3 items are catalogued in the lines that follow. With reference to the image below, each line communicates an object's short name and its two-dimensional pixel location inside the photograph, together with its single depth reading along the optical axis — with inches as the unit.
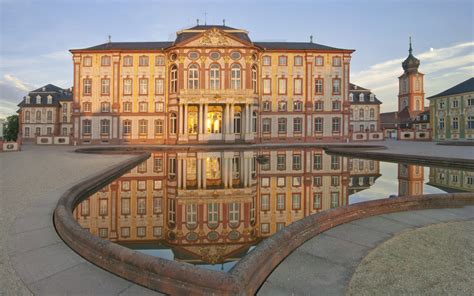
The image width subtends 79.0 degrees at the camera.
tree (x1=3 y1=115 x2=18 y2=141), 3073.3
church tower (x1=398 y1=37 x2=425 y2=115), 3474.4
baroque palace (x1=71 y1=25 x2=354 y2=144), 1550.2
